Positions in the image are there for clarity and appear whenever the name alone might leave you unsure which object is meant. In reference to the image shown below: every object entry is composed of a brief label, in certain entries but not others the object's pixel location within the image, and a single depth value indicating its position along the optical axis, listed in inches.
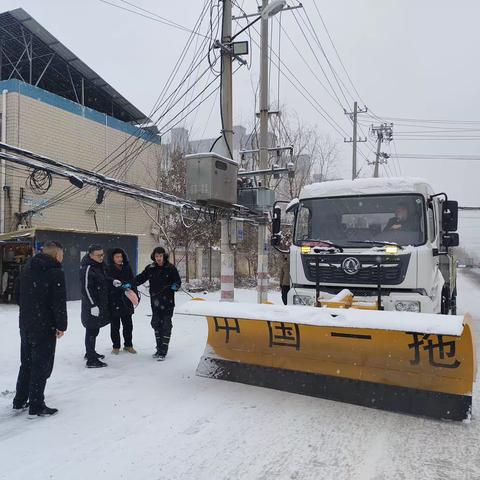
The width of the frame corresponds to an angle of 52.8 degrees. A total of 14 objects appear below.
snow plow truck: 189.6
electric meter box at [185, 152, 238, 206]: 389.4
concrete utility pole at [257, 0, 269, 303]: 535.5
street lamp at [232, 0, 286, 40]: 462.3
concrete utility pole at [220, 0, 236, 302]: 449.1
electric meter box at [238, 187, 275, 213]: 463.8
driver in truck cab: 259.1
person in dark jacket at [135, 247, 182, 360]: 289.1
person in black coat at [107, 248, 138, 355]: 295.9
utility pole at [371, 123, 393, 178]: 1364.7
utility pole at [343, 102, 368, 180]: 1029.7
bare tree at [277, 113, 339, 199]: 996.8
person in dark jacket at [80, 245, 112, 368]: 263.4
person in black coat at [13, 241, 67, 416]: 187.5
